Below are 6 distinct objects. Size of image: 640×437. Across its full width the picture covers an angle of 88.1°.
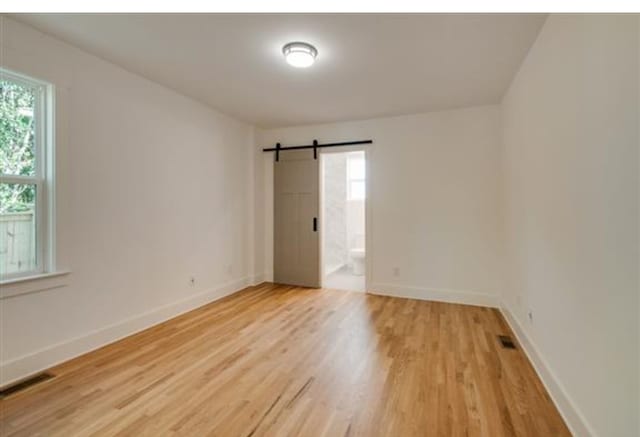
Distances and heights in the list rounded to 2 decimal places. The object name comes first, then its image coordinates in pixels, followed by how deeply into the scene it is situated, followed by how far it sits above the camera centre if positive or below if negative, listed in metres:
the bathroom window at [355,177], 6.78 +0.90
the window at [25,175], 2.36 +0.33
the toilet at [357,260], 5.98 -0.72
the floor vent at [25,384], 2.20 -1.14
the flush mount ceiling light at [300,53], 2.54 +1.31
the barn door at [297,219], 5.05 +0.02
